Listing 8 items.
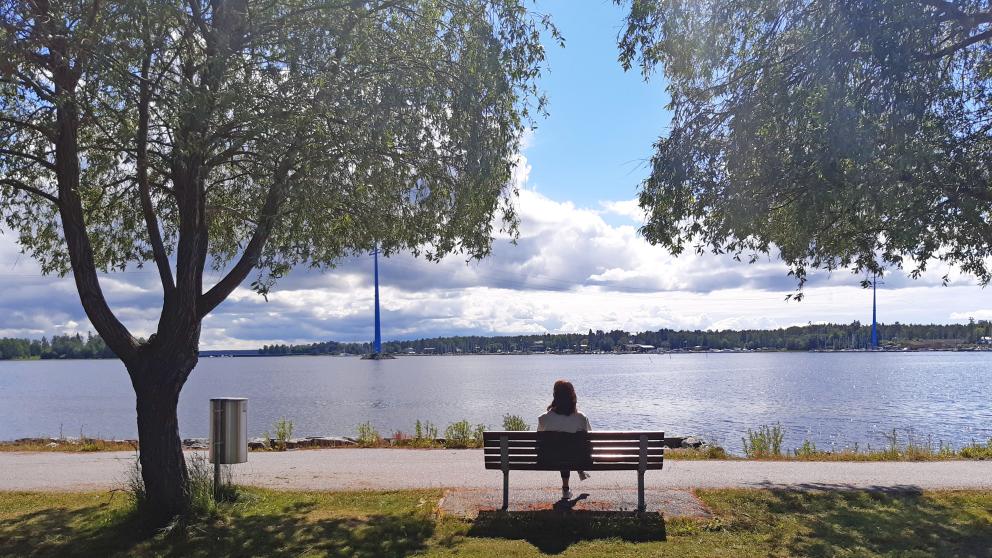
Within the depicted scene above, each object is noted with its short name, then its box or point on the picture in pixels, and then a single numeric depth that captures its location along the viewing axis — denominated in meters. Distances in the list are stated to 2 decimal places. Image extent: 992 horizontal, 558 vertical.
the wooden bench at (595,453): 8.71
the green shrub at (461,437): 15.27
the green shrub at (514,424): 18.25
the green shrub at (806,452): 14.25
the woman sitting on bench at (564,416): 9.57
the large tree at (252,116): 8.10
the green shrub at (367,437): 15.82
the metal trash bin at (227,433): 9.67
